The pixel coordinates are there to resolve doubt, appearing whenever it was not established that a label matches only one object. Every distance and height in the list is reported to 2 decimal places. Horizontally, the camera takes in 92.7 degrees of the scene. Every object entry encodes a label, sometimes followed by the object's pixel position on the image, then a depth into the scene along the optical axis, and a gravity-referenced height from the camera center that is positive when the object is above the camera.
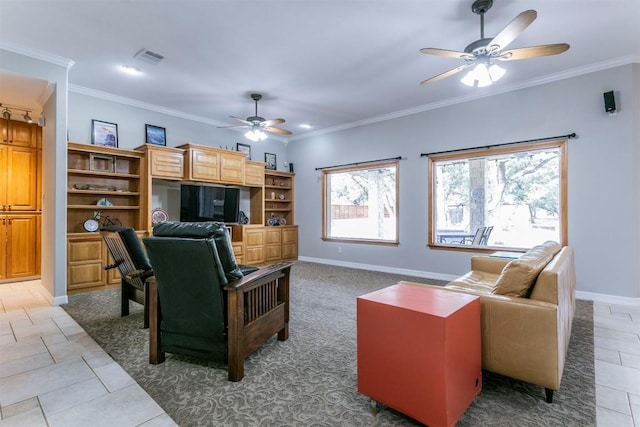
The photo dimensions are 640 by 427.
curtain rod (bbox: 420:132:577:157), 4.02 +1.03
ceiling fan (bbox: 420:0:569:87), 2.46 +1.40
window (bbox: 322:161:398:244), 5.89 +0.22
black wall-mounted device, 3.68 +1.35
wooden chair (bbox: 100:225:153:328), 2.83 -0.43
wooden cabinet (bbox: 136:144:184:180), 4.86 +0.87
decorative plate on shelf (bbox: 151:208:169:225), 5.17 -0.02
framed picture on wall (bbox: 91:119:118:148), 4.74 +1.28
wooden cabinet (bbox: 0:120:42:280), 4.95 +0.25
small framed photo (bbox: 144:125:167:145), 5.29 +1.41
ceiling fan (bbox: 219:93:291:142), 4.77 +1.42
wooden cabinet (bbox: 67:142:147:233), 4.53 +0.46
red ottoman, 1.42 -0.70
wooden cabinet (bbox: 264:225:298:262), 6.67 -0.66
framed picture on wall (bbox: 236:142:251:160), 6.64 +1.44
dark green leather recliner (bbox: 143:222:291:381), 2.00 -0.58
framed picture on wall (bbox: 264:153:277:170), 7.14 +1.25
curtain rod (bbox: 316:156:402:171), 5.68 +1.02
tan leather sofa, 1.66 -0.62
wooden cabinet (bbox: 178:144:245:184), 5.28 +0.91
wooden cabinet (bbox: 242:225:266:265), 6.14 -0.62
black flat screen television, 5.42 +0.20
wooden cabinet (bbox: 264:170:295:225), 7.10 +0.38
